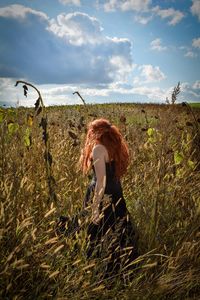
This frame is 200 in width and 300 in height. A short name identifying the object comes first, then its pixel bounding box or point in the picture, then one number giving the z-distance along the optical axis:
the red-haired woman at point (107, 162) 2.94
